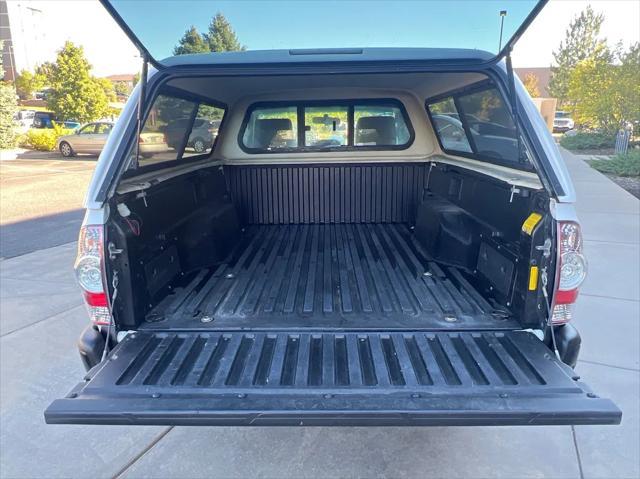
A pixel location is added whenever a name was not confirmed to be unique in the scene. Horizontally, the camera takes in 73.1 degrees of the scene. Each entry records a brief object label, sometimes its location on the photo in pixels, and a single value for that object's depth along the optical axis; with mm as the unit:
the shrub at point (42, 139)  19375
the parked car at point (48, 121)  21489
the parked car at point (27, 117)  25317
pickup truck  1764
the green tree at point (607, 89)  15977
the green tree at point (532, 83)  38781
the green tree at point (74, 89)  20281
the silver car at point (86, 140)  17906
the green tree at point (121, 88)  50125
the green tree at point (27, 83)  40569
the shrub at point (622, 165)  12194
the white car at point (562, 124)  36000
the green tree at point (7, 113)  16481
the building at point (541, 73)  51312
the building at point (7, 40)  45309
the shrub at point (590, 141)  18703
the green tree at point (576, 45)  37156
